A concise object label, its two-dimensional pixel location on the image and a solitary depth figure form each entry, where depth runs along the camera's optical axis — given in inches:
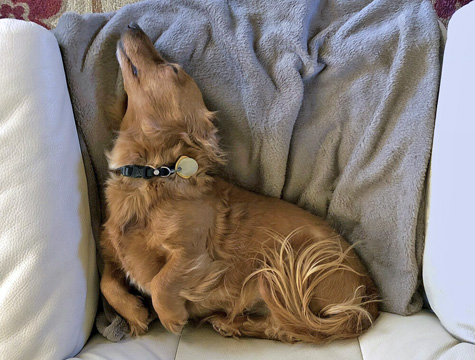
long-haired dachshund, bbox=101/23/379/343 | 57.3
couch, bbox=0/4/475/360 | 50.8
